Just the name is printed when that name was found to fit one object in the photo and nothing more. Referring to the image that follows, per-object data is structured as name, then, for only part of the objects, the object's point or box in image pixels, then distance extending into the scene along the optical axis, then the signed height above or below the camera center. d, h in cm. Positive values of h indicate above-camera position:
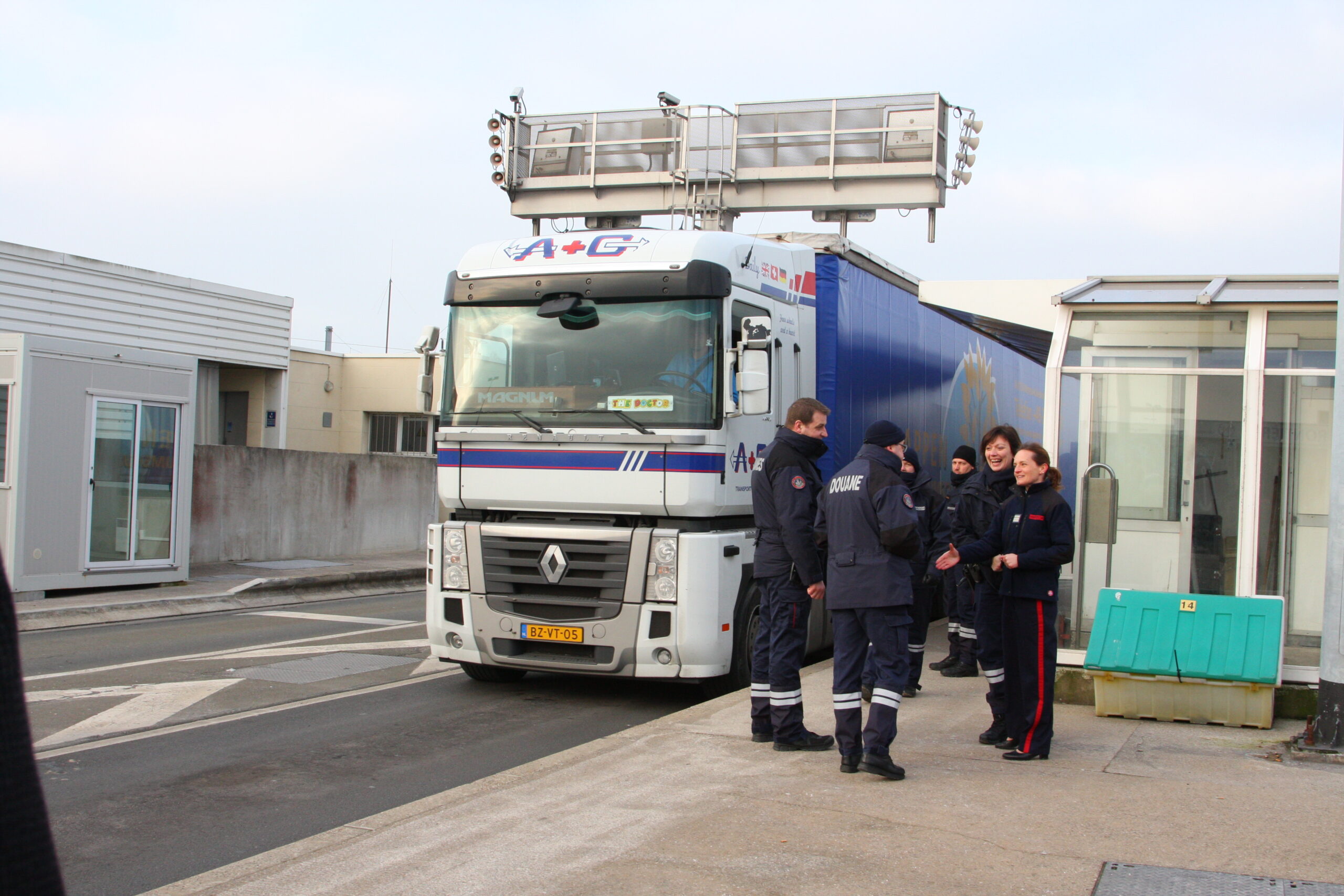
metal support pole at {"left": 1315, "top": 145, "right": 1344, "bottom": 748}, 629 -72
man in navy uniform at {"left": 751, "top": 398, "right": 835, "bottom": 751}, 659 -57
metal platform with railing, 2220 +595
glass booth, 789 +32
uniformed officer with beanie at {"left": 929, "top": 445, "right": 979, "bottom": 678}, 944 -119
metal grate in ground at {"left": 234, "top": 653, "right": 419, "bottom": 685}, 966 -185
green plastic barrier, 723 -96
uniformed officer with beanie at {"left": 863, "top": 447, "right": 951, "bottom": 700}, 866 -47
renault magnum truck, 819 +9
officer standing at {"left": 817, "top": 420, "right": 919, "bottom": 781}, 595 -58
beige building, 2859 +109
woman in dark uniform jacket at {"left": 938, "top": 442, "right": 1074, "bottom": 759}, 640 -59
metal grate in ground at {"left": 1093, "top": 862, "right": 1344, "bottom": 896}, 425 -146
